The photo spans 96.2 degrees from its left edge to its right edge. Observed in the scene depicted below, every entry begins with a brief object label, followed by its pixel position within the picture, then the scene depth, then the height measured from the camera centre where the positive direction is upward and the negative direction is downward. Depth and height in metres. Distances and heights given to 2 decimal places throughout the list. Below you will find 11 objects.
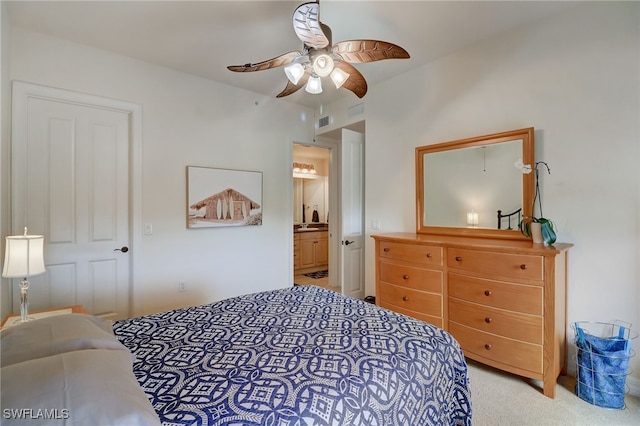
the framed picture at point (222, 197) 3.26 +0.20
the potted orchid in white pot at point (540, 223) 2.08 -0.09
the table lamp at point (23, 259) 1.65 -0.26
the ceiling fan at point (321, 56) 1.71 +1.08
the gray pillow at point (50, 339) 0.87 -0.42
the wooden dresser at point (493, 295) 1.91 -0.63
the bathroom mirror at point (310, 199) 6.78 +0.34
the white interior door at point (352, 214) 3.50 -0.01
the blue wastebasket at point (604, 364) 1.83 -0.99
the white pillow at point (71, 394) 0.62 -0.43
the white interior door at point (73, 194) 2.43 +0.18
